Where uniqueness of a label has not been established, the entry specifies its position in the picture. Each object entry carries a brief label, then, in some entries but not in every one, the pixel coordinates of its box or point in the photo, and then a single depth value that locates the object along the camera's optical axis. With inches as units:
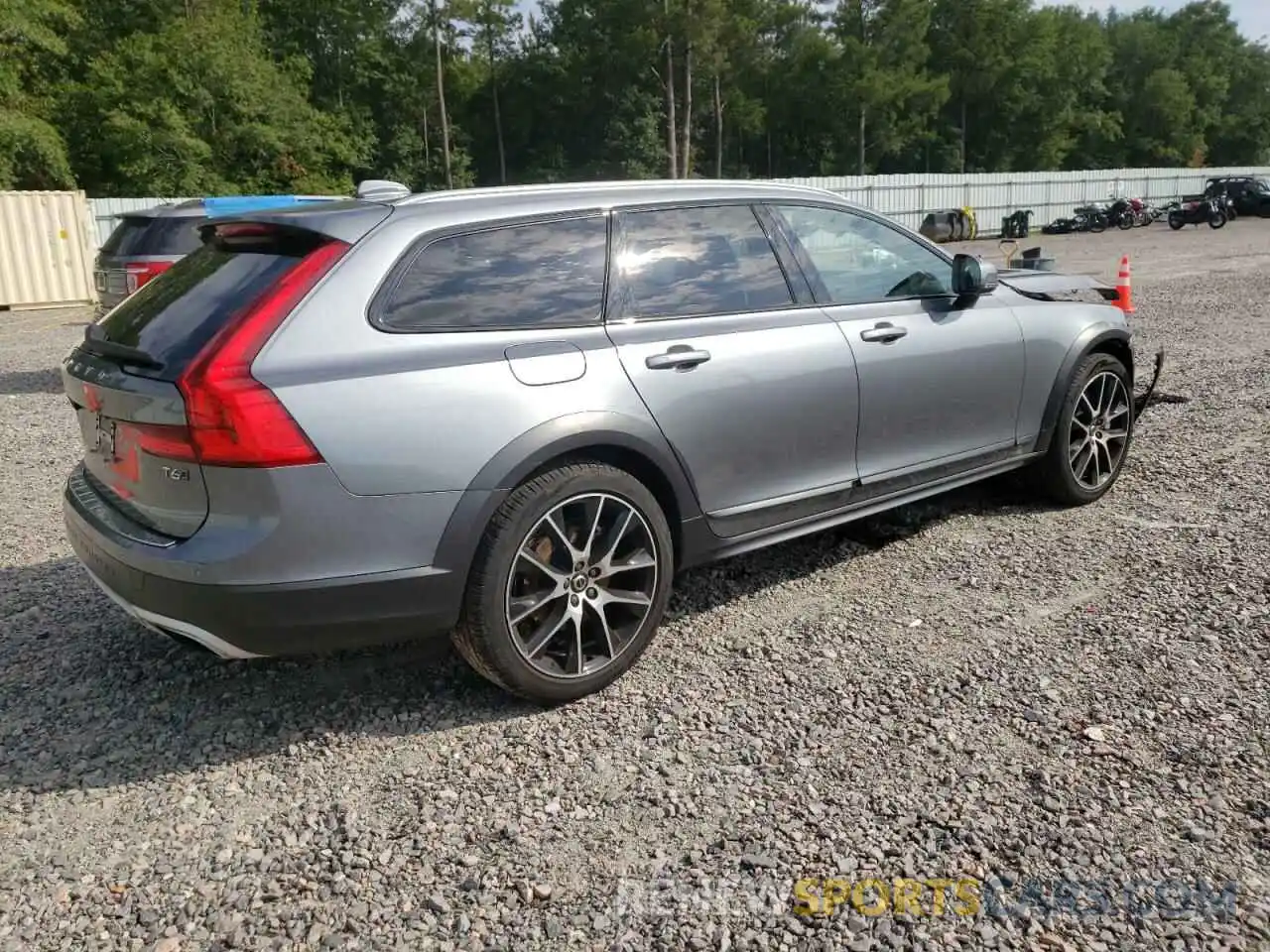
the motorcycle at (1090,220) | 1461.6
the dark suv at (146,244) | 370.9
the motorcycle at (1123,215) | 1470.2
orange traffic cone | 440.4
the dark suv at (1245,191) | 1481.3
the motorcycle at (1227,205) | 1342.3
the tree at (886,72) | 2618.1
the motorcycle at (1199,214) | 1330.0
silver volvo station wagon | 119.8
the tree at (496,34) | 2468.0
